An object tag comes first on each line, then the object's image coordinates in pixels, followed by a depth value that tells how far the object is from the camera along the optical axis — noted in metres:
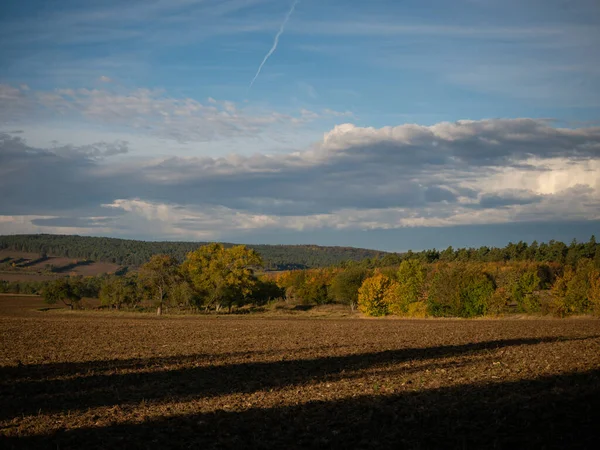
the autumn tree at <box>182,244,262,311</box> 89.25
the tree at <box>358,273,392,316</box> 92.75
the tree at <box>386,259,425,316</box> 88.50
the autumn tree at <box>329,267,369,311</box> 117.94
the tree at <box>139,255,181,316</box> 85.31
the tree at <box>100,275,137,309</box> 102.81
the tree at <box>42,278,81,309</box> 105.19
